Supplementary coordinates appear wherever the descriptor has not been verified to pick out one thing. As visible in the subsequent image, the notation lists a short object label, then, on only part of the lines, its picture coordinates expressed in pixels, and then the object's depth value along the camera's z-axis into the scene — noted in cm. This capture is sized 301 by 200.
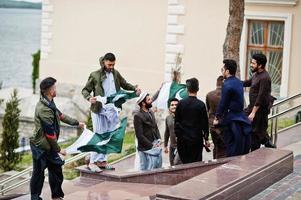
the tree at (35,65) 3347
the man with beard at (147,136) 1198
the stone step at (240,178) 958
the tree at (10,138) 1942
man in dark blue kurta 1149
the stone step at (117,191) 1113
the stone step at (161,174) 1162
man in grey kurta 1246
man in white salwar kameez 1184
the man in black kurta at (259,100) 1191
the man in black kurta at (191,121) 1145
